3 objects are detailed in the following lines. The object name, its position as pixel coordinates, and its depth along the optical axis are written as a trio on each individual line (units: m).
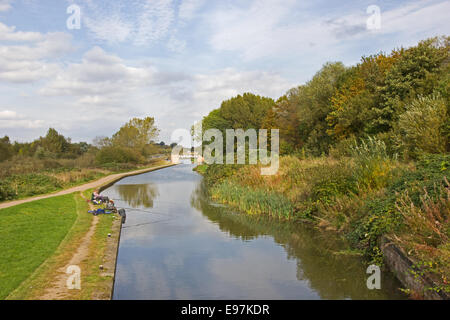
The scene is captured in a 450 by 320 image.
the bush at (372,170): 10.95
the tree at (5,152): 35.67
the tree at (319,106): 29.27
